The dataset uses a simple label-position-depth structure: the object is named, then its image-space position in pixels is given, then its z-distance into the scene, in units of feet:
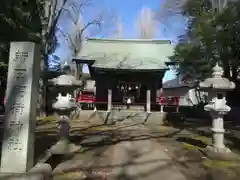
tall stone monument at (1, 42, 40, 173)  10.12
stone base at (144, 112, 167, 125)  42.09
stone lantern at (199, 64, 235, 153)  17.91
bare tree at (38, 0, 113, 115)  44.83
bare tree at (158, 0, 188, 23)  56.38
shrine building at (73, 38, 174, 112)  44.19
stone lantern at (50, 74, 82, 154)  19.67
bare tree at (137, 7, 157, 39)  93.48
